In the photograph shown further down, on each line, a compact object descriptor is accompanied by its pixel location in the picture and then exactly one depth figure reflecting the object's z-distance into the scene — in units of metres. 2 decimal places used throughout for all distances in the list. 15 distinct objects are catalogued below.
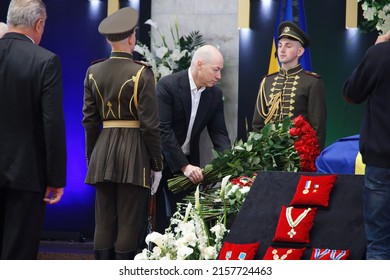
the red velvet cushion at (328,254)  8.22
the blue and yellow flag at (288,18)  16.08
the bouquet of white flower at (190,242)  8.41
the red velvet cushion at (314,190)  8.98
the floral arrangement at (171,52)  15.68
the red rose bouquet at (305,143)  11.08
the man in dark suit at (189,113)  13.40
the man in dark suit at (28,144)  8.64
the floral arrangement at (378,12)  13.82
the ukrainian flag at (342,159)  9.95
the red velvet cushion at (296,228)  8.66
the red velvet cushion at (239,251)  8.62
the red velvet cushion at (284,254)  8.46
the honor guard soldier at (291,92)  12.69
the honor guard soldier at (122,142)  10.97
